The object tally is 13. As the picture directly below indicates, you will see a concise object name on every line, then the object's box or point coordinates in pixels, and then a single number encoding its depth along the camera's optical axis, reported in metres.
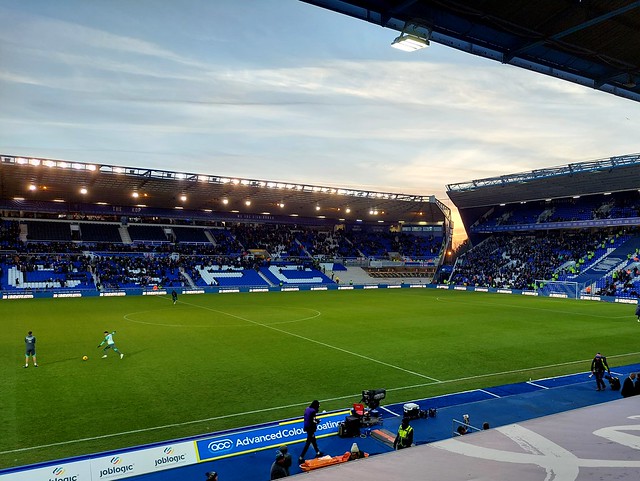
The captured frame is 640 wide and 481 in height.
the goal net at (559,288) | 47.94
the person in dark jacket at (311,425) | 9.78
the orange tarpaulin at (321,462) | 8.70
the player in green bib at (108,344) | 18.58
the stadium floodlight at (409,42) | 6.85
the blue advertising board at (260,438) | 9.75
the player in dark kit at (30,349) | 16.84
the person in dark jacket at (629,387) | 11.45
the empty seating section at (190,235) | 65.38
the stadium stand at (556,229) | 48.75
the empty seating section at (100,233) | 58.97
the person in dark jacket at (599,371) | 14.18
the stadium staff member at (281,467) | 7.57
